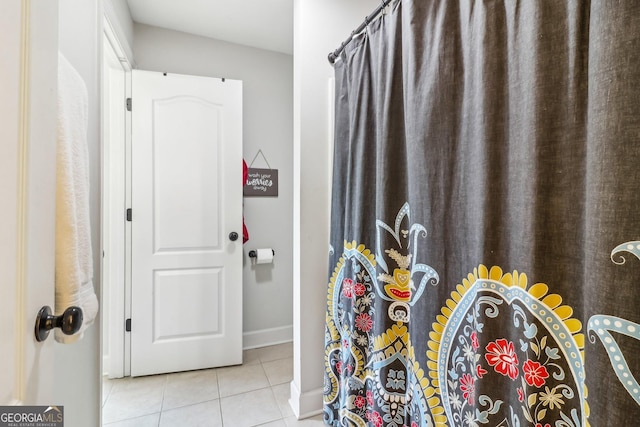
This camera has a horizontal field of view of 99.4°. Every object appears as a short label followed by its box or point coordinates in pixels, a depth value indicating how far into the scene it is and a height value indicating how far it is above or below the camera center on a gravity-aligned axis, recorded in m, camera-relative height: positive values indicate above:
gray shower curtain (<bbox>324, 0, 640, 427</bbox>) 0.50 -0.02
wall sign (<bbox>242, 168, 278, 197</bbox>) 2.38 +0.22
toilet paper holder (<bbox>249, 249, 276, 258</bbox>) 2.38 -0.41
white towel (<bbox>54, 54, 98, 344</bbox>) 0.69 +0.00
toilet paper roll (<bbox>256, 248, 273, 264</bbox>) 2.34 -0.42
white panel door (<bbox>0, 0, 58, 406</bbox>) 0.48 +0.02
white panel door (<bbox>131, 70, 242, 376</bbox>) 1.94 -0.12
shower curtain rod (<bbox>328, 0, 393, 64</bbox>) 1.17 +0.87
